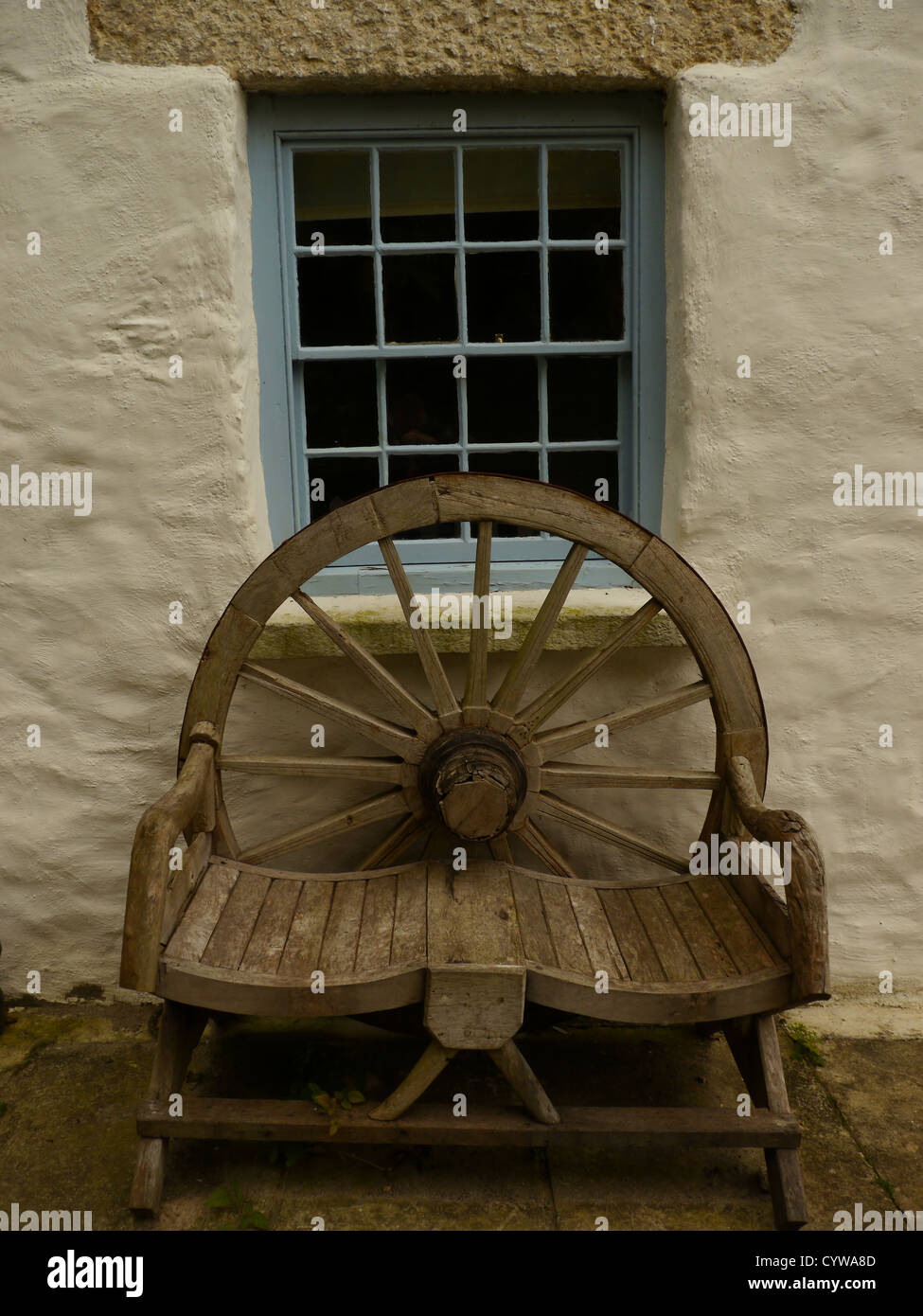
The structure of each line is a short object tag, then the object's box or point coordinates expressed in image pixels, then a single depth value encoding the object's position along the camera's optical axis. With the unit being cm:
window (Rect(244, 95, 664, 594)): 265
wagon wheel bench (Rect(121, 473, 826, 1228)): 197
